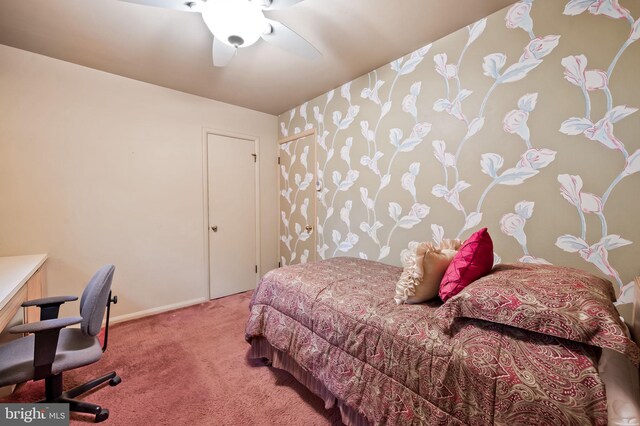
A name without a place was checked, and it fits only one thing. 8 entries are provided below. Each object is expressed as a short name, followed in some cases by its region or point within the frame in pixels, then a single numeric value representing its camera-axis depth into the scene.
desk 1.34
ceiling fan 1.36
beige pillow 1.35
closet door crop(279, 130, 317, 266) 3.27
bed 0.78
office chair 1.19
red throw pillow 1.22
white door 3.24
